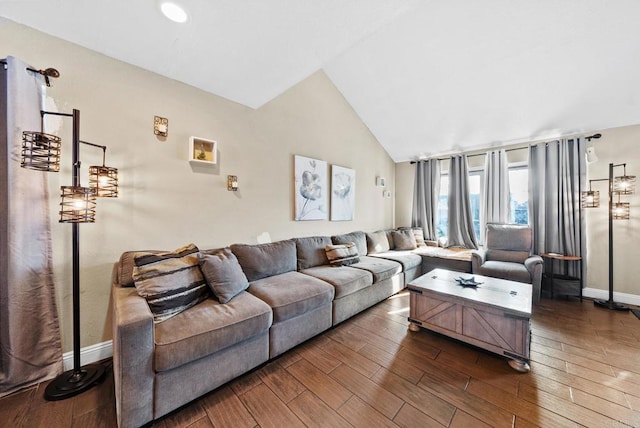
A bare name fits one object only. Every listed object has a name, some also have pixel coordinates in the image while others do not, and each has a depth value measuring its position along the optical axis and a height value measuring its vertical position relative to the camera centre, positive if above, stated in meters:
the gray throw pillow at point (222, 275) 1.79 -0.50
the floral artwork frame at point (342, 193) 3.78 +0.34
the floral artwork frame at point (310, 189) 3.22 +0.35
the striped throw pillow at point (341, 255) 3.02 -0.56
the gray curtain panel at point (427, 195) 4.66 +0.35
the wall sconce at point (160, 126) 2.07 +0.79
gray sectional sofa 1.21 -0.76
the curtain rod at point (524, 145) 3.22 +1.08
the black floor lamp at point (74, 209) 1.42 +0.03
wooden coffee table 1.76 -0.86
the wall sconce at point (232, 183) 2.54 +0.33
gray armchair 2.95 -0.65
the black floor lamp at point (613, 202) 2.88 +0.13
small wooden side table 3.07 -0.72
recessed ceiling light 1.54 +1.38
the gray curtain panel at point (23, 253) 1.45 -0.26
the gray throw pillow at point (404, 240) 4.34 -0.52
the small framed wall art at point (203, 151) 2.22 +0.62
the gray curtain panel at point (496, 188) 3.93 +0.42
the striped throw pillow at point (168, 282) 1.49 -0.47
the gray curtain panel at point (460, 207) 4.25 +0.09
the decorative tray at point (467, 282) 2.26 -0.70
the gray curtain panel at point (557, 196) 3.25 +0.24
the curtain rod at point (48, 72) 1.55 +0.96
